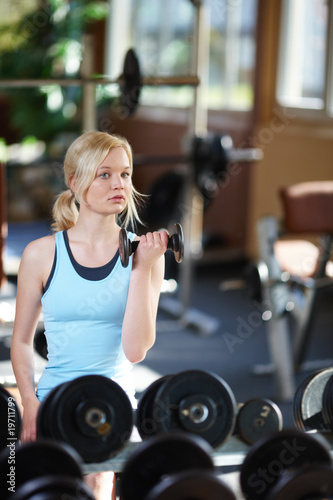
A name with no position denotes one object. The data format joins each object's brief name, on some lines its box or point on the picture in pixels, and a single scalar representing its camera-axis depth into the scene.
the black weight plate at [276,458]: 3.45
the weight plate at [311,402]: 3.75
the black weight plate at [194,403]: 3.59
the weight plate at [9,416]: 3.56
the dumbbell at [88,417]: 3.49
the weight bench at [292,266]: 6.34
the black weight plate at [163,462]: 3.35
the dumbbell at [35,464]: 3.31
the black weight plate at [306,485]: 3.30
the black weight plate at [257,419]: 3.68
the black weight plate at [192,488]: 3.23
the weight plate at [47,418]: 3.49
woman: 3.70
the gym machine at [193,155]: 7.49
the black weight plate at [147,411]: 3.63
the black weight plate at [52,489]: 3.19
